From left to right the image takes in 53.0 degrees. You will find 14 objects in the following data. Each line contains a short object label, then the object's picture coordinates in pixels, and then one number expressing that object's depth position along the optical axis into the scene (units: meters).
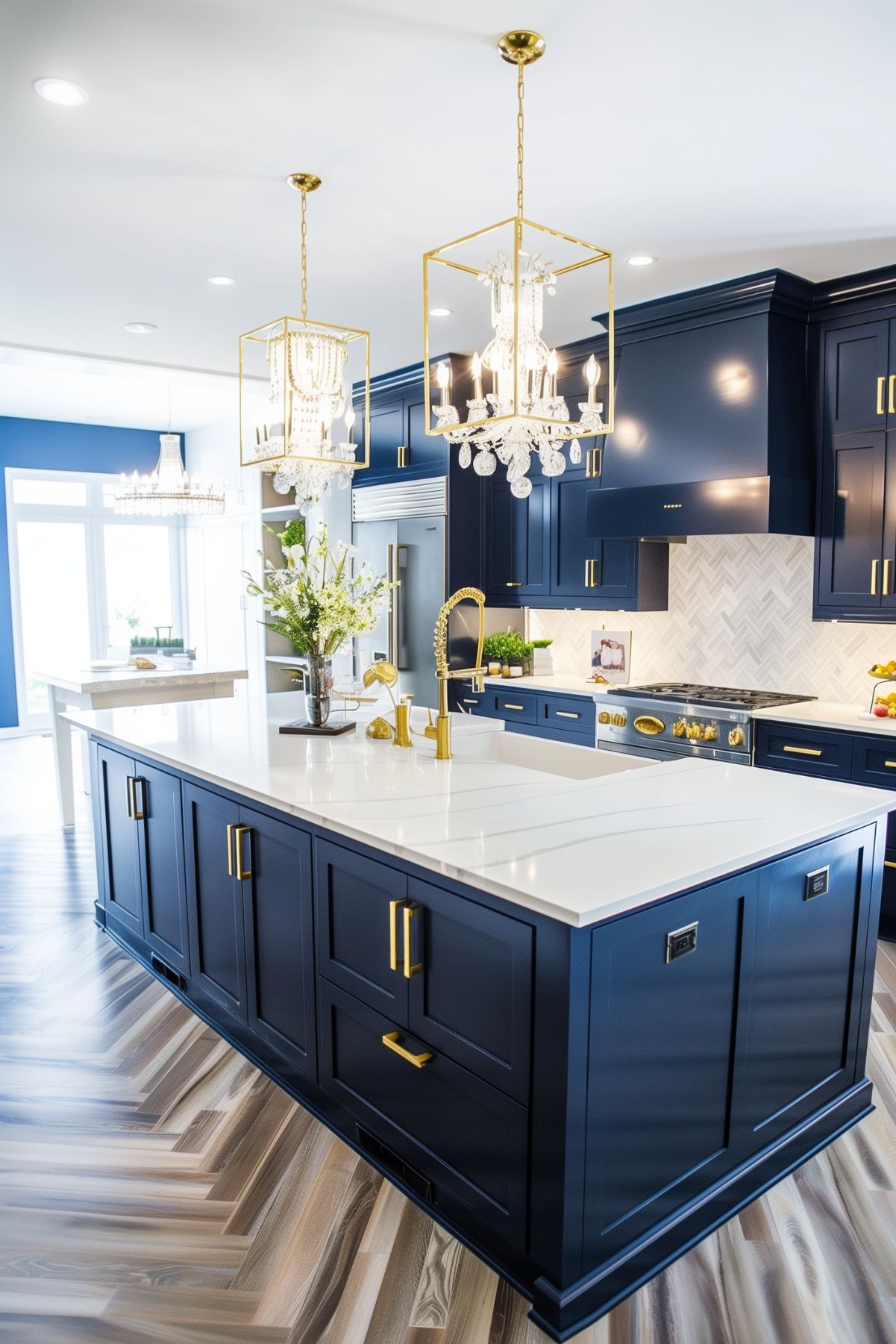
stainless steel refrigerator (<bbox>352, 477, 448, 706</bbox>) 5.46
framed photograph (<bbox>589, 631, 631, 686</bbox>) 5.21
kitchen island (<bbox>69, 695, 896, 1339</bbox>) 1.73
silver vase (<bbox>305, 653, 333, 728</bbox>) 3.22
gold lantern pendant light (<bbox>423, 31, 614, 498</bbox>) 2.26
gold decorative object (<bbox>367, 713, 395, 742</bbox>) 3.18
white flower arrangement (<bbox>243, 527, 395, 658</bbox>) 3.11
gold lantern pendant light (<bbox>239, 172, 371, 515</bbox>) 3.00
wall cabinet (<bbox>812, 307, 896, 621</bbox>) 3.80
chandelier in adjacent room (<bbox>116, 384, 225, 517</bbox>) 7.18
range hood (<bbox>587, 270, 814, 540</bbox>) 3.94
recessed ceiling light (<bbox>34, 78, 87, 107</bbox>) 2.43
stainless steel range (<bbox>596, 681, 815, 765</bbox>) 4.05
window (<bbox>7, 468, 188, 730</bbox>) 8.70
